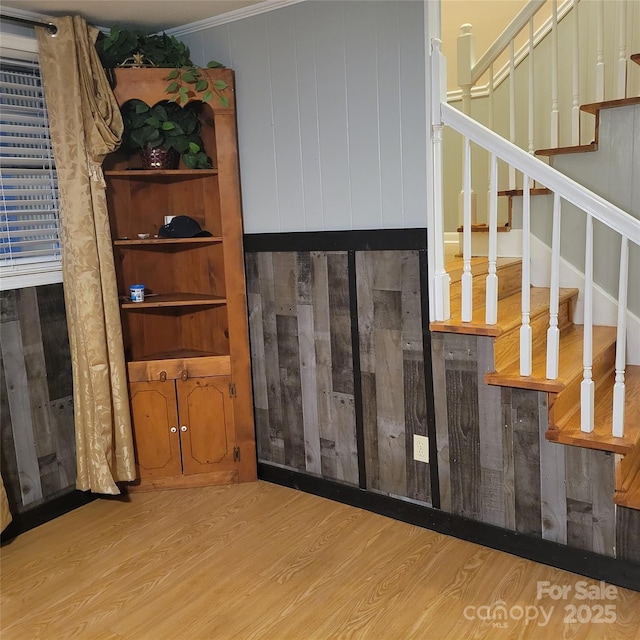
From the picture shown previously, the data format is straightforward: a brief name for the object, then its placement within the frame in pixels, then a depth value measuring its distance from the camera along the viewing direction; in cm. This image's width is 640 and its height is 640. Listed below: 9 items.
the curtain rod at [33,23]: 269
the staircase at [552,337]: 225
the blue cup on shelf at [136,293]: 321
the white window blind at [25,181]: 284
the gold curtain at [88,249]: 282
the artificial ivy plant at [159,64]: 301
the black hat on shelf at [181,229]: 320
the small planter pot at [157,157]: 316
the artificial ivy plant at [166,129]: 311
